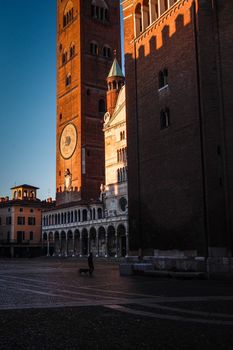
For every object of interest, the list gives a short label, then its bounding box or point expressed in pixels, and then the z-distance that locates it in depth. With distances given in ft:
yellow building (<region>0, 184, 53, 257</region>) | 292.81
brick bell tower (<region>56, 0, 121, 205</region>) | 235.40
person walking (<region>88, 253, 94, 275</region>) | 88.99
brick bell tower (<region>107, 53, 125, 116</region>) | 211.20
